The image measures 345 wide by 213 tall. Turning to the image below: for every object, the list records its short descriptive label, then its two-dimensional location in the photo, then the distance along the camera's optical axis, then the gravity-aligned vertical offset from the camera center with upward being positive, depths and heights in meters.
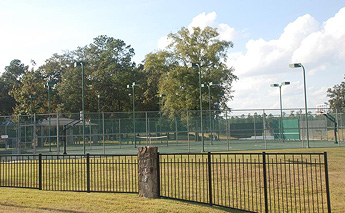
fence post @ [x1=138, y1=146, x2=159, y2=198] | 10.41 -1.15
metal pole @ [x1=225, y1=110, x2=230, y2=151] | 31.11 +0.55
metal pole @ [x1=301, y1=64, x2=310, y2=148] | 29.48 +1.99
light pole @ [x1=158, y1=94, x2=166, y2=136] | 34.35 +0.33
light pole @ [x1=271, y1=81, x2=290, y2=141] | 33.72 +3.28
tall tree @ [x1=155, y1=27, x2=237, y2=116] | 52.50 +7.20
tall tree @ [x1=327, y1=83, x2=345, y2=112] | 83.93 +6.23
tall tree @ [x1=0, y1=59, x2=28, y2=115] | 78.25 +10.23
